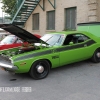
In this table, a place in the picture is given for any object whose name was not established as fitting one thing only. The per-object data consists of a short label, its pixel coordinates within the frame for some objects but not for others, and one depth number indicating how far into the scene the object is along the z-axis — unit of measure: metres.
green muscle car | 4.99
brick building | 10.73
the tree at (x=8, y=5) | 21.82
